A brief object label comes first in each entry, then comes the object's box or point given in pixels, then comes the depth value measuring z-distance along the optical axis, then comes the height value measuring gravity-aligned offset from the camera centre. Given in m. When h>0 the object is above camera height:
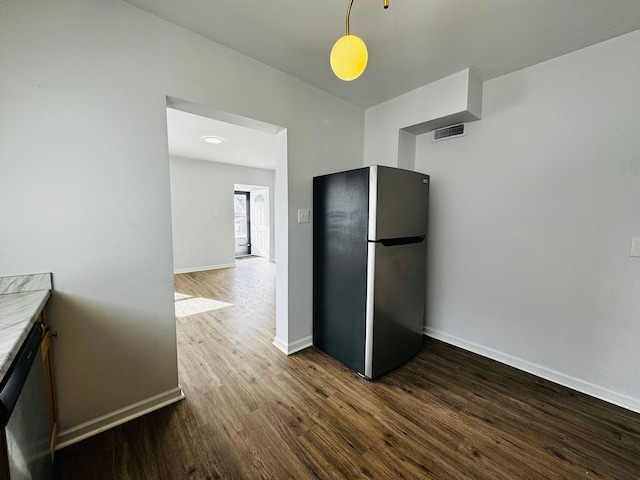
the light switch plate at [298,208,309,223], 2.39 +0.04
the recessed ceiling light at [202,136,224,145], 4.13 +1.30
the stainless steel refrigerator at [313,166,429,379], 1.94 -0.37
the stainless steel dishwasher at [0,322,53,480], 0.71 -0.67
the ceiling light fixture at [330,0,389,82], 1.09 +0.70
